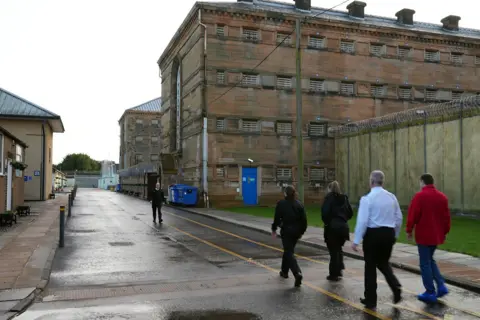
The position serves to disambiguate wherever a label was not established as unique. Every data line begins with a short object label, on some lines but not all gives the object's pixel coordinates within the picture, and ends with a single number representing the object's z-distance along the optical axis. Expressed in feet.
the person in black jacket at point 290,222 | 28.17
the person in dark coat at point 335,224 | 28.66
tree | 560.20
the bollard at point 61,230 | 44.94
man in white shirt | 21.72
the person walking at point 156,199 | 68.80
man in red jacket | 22.95
